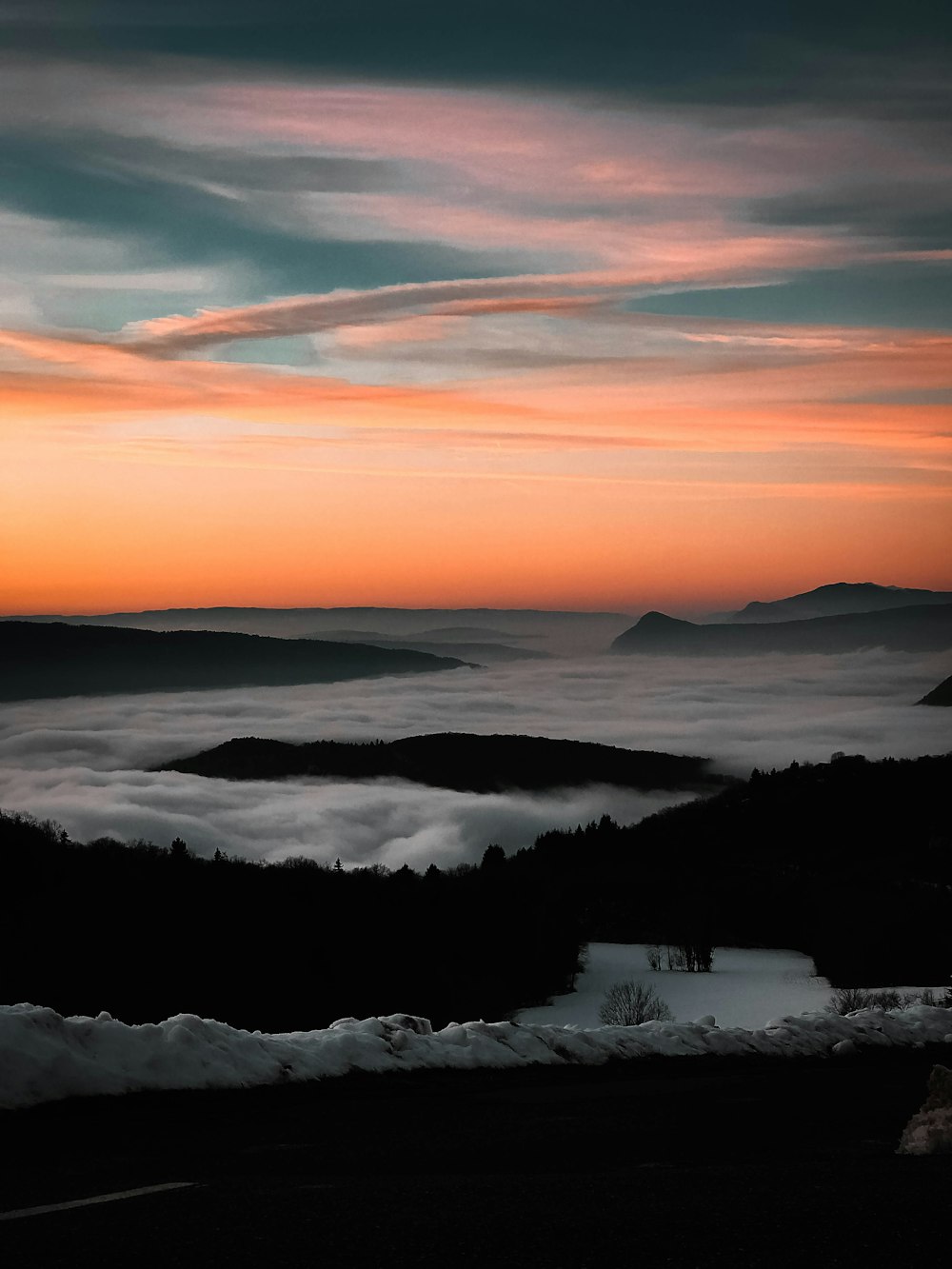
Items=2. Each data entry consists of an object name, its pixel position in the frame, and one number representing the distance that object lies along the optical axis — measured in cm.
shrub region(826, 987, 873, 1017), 7094
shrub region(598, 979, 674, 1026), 8944
